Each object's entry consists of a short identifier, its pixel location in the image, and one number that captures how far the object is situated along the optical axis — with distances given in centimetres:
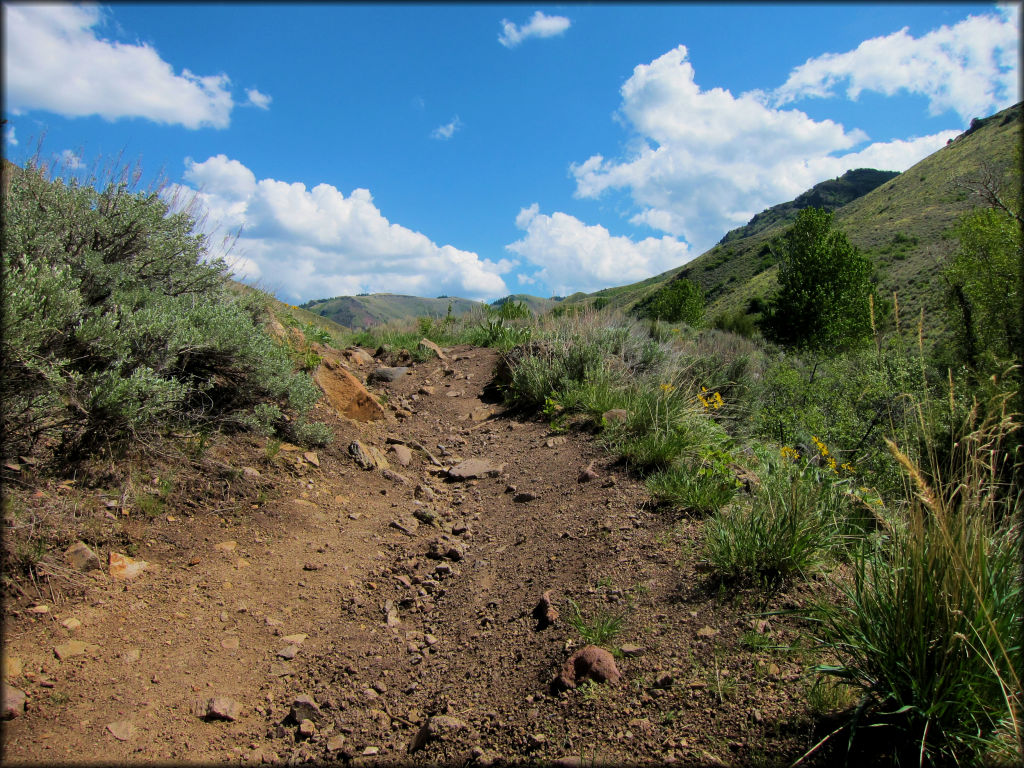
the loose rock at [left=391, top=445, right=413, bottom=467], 557
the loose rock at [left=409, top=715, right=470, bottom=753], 218
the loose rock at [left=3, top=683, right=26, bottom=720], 197
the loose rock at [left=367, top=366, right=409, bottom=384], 842
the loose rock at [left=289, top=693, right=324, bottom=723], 234
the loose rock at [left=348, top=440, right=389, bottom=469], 512
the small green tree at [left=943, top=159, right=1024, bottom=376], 1254
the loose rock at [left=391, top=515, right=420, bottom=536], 423
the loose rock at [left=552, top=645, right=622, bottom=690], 229
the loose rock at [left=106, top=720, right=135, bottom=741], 200
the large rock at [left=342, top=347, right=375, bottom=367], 905
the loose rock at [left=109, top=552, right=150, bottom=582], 282
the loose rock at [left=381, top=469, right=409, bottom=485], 511
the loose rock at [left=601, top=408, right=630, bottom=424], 533
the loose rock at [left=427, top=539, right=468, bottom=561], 385
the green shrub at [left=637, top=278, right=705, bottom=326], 3497
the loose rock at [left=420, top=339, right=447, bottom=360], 981
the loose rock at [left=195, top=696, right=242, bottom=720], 223
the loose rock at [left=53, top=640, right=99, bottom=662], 229
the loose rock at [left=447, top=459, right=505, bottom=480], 541
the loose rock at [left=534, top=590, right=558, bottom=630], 282
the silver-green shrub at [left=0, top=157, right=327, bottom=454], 302
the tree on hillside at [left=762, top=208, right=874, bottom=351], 2427
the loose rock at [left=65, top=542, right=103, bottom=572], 272
